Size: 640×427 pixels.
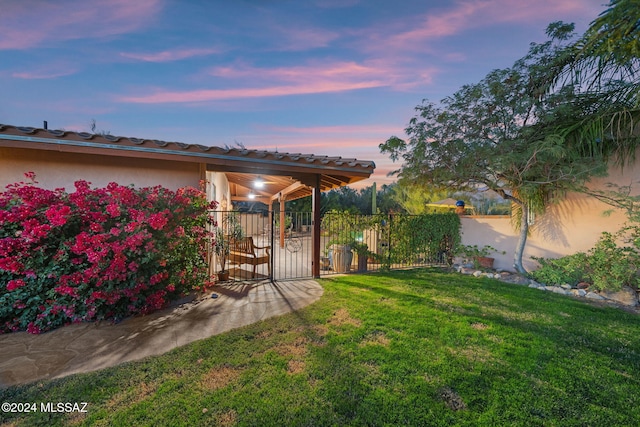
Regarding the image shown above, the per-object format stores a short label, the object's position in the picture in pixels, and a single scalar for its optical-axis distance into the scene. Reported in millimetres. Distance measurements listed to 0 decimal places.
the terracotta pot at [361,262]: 8250
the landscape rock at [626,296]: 5550
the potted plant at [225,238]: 6660
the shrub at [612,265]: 5617
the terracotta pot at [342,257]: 8086
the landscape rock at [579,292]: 6052
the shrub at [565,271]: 6438
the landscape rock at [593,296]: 5849
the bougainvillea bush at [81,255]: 3787
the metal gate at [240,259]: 6761
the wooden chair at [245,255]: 6938
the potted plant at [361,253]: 8202
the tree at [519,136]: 6348
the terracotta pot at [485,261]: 8773
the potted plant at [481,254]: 8719
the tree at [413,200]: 16298
